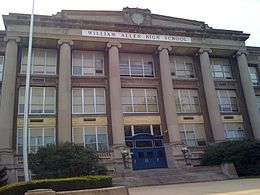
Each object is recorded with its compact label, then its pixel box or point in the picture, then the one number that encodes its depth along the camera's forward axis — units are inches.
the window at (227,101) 1262.3
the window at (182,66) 1270.9
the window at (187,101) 1203.2
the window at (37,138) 969.5
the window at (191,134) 1146.7
